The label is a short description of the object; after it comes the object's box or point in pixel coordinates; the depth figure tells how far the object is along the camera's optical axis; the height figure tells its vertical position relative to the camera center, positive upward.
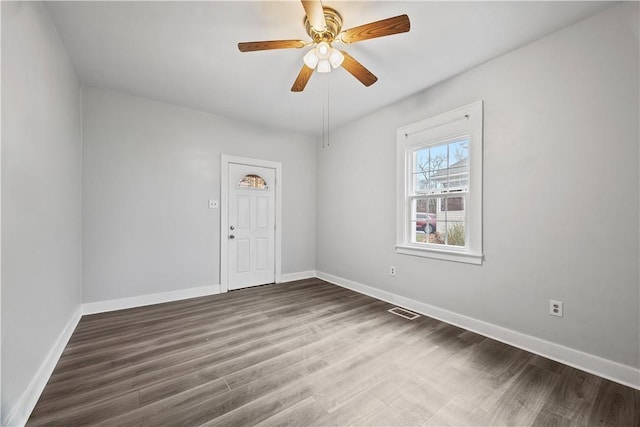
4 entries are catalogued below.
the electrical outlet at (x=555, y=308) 2.16 -0.80
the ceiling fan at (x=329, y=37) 1.69 +1.26
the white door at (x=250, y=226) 4.15 -0.25
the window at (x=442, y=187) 2.71 +0.30
